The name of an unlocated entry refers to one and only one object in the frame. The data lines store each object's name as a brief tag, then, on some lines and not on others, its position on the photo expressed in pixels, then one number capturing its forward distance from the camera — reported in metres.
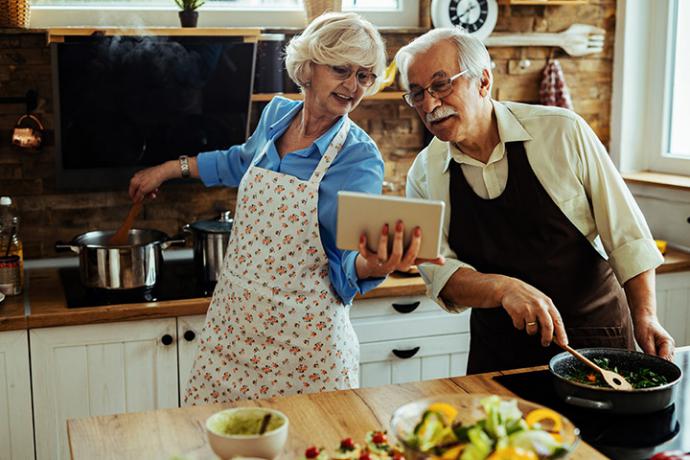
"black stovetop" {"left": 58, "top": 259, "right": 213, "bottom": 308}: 2.69
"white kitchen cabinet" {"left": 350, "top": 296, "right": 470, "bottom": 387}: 2.91
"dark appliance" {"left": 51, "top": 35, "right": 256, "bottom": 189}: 2.86
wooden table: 1.38
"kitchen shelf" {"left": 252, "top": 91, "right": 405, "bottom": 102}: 3.13
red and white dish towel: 3.54
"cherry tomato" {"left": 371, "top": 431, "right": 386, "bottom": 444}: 1.35
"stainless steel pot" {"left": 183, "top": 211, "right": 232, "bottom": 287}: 2.84
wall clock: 3.33
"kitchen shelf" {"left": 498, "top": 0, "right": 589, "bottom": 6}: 3.42
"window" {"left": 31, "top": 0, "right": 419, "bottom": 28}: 3.06
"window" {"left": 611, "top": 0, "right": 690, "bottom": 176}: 3.59
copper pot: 2.95
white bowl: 1.15
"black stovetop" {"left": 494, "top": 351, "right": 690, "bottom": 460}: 1.41
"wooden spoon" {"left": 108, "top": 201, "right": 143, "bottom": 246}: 2.60
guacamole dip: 1.19
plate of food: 1.04
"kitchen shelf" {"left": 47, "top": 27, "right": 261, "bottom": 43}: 2.81
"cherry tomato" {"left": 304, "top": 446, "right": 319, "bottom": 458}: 1.31
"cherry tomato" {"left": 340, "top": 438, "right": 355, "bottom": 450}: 1.33
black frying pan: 1.48
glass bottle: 2.72
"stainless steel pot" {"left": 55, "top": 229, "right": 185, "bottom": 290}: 2.68
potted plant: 3.01
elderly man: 1.94
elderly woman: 2.03
